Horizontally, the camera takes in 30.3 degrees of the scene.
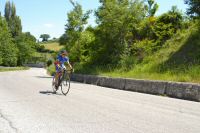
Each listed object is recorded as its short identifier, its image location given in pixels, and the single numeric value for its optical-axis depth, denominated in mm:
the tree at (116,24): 28375
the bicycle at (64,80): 15520
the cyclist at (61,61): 15273
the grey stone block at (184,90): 14295
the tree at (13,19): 113688
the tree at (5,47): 78000
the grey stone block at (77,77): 27600
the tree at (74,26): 37469
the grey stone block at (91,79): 24242
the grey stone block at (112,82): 20311
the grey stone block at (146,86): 16542
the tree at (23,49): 108250
